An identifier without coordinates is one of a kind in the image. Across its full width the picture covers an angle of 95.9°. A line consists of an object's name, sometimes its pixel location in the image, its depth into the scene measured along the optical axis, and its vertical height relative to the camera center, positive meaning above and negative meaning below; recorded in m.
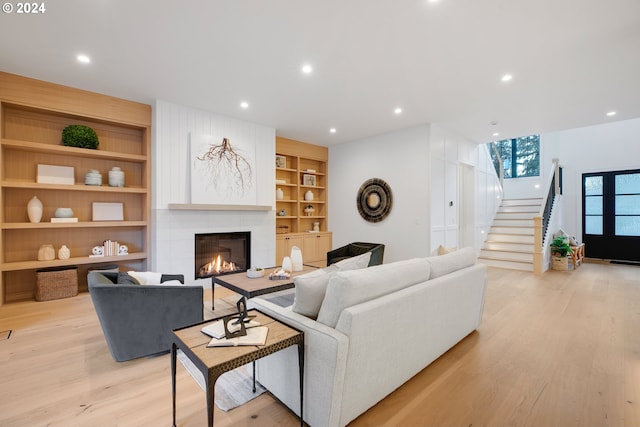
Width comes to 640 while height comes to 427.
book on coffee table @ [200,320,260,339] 1.55 -0.66
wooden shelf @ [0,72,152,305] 3.68 +0.58
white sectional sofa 1.58 -0.78
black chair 5.56 -0.78
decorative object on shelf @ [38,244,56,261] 3.88 -0.54
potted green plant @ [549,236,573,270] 6.16 -0.88
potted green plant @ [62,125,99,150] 3.93 +1.05
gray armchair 2.31 -0.85
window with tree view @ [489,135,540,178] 8.80 +1.78
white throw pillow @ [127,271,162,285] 2.91 -0.68
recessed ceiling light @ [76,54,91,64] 3.08 +1.67
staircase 6.28 -0.60
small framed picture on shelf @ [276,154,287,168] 6.38 +1.14
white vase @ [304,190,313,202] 6.93 +0.39
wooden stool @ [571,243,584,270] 6.40 -0.97
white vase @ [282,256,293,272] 3.82 -0.70
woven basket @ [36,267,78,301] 3.87 -0.97
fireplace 4.79 -0.72
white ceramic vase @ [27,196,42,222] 3.79 +0.04
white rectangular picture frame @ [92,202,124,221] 4.32 +0.02
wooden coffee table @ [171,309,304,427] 1.26 -0.68
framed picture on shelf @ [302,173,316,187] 6.93 +0.80
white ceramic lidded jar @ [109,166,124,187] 4.28 +0.53
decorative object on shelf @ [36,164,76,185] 3.91 +0.53
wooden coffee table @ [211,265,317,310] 3.08 -0.83
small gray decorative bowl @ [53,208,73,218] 3.96 +0.00
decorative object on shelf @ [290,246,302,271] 3.98 -0.66
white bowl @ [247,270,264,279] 3.60 -0.77
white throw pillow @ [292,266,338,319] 1.84 -0.52
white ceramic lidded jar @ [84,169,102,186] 4.10 +0.50
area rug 1.93 -1.26
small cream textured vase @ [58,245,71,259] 3.95 -0.55
